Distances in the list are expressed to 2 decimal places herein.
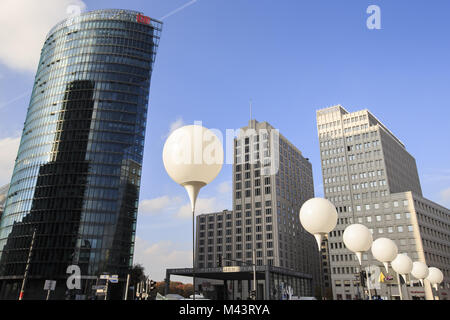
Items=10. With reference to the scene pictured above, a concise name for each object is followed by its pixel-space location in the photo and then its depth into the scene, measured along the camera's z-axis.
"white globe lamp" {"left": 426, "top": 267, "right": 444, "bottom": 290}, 22.19
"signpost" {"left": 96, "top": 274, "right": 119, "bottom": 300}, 29.53
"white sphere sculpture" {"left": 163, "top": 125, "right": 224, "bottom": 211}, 6.55
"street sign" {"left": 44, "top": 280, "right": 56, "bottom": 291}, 29.32
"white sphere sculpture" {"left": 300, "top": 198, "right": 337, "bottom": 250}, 10.90
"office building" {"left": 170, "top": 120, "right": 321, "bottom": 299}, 103.31
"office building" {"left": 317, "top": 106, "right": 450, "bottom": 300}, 85.38
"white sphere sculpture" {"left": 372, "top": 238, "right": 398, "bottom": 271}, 14.34
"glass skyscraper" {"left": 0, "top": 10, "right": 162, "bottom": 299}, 77.38
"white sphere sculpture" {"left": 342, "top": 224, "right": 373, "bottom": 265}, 12.90
